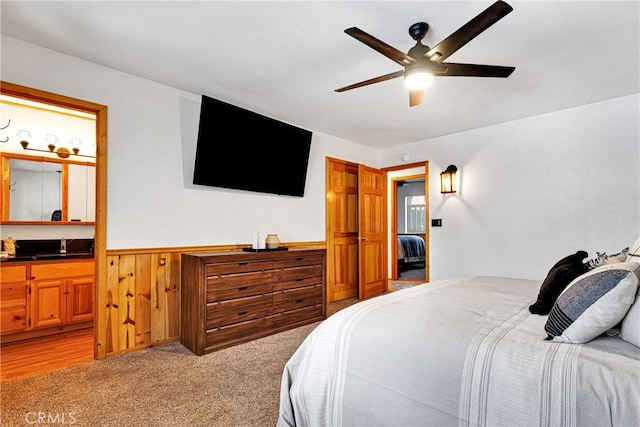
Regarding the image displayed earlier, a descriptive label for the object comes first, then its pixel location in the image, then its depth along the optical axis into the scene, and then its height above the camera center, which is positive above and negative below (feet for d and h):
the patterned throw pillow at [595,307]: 3.88 -1.11
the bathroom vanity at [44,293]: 9.89 -2.34
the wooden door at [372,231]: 16.12 -0.62
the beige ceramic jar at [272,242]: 11.23 -0.75
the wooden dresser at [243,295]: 8.95 -2.33
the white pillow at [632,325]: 3.75 -1.30
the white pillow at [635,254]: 5.37 -0.64
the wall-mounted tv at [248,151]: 10.15 +2.49
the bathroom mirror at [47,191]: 11.30 +1.18
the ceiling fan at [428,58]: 5.59 +3.24
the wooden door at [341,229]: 15.20 -0.45
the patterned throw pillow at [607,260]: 6.04 -0.82
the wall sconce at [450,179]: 14.40 +1.82
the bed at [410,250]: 23.16 -2.30
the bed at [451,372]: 3.32 -1.85
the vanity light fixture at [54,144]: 11.48 +2.96
